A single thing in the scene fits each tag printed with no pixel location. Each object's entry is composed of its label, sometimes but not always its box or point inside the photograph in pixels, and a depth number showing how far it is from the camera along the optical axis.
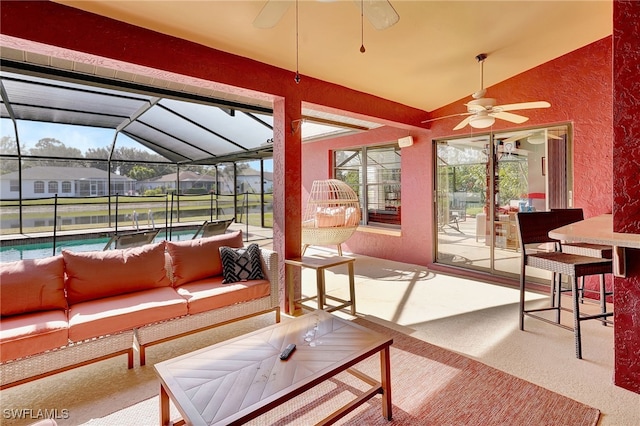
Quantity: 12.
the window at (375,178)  6.38
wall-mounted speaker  5.68
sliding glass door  4.32
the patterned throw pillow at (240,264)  3.18
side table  3.38
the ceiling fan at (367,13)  1.92
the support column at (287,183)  3.59
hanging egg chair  5.15
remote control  1.75
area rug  1.89
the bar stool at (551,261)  2.59
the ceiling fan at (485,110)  3.27
